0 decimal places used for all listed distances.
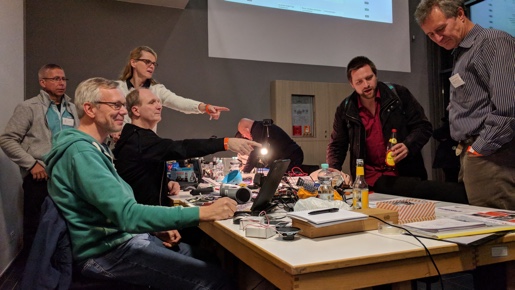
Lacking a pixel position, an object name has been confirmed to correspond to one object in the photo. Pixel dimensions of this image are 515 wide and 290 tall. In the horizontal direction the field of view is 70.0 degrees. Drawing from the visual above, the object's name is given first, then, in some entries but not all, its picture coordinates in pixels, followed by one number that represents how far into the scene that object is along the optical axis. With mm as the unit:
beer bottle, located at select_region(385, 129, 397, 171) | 2164
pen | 1256
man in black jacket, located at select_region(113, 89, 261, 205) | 1902
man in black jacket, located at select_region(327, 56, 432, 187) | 2445
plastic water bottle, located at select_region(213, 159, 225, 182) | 3162
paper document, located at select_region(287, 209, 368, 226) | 1140
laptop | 1539
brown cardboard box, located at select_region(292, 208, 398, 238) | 1145
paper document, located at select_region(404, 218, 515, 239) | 1145
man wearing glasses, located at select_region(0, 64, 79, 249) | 3043
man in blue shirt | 1613
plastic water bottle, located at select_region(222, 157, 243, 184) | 2426
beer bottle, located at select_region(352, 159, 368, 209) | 1573
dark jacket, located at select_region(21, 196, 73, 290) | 1145
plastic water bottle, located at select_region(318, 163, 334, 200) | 1725
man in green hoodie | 1215
